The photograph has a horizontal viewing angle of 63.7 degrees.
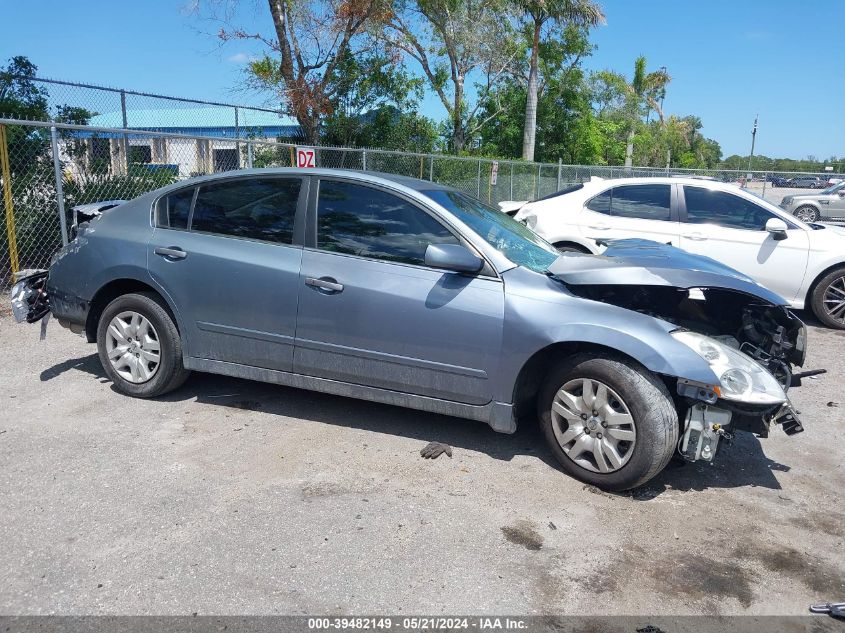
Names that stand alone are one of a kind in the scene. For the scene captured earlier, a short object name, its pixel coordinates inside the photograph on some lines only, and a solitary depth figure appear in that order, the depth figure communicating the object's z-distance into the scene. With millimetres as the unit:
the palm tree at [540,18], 25844
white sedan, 7926
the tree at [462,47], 26219
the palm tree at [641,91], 49269
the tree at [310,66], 17109
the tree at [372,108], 19797
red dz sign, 10500
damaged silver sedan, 3746
